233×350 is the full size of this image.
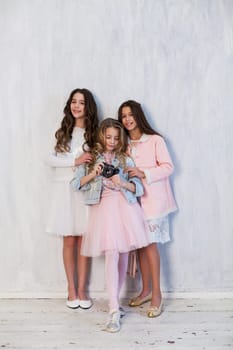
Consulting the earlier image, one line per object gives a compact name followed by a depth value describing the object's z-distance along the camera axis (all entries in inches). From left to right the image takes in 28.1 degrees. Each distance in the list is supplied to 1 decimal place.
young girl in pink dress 81.7
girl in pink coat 86.3
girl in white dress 86.6
